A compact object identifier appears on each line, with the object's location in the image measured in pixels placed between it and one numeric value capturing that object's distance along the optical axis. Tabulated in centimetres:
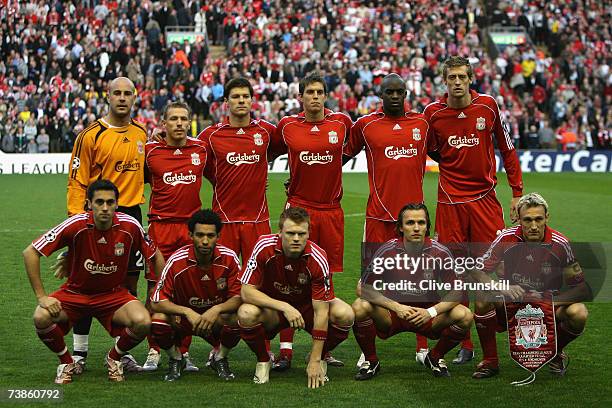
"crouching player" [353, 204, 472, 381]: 1451
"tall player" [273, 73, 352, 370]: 1648
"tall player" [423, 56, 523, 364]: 1648
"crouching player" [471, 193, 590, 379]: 1449
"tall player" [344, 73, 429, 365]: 1623
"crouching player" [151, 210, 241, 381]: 1433
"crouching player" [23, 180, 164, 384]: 1424
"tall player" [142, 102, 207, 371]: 1606
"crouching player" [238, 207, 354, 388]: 1416
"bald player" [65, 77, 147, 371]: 1578
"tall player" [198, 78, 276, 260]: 1648
